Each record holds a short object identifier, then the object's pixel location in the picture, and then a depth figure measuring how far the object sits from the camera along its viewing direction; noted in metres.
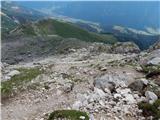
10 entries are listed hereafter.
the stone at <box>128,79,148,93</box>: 9.71
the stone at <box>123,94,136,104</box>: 8.84
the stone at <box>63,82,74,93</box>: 10.02
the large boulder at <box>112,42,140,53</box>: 26.13
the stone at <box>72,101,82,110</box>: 8.58
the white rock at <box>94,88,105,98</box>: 9.13
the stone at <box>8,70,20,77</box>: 12.23
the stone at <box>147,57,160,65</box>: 12.54
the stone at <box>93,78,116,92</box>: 9.70
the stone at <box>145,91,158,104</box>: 8.77
